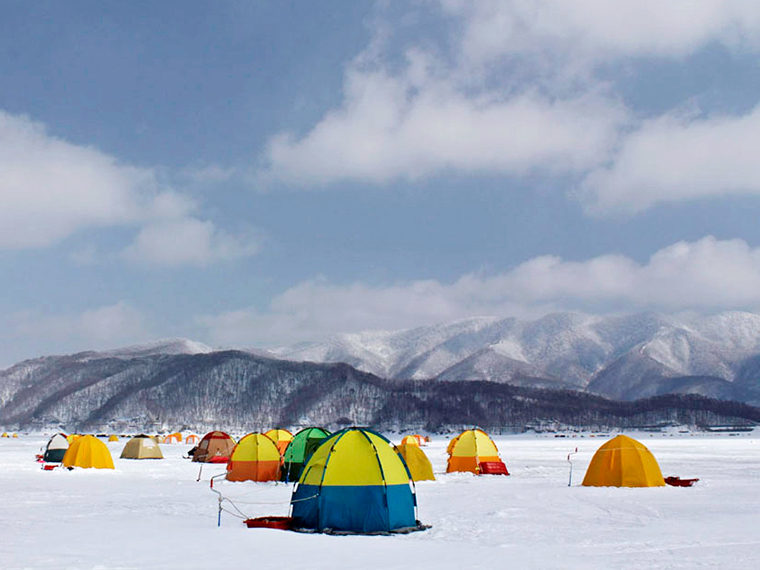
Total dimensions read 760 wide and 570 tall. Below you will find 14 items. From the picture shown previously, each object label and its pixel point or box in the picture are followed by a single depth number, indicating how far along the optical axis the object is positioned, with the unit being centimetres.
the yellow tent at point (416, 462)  3450
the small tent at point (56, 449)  5281
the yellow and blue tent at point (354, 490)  1883
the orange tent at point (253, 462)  3453
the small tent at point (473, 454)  3975
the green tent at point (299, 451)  3553
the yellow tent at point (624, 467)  2995
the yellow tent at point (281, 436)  5256
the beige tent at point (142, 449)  5750
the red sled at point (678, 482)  3144
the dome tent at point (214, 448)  5188
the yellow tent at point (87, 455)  4356
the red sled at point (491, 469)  3884
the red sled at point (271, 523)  1911
